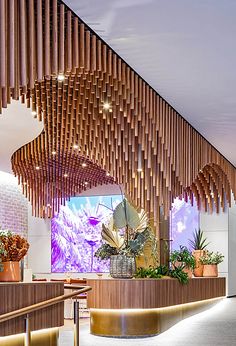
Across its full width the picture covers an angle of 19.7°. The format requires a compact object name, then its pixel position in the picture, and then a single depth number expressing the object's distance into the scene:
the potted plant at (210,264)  16.09
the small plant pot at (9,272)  6.06
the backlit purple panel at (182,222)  20.14
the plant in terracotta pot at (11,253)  6.07
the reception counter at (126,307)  10.65
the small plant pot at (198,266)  16.05
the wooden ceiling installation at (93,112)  6.00
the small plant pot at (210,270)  16.05
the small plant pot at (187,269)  13.61
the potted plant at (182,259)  13.28
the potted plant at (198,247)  16.11
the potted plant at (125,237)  10.91
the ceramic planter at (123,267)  10.86
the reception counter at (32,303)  5.76
